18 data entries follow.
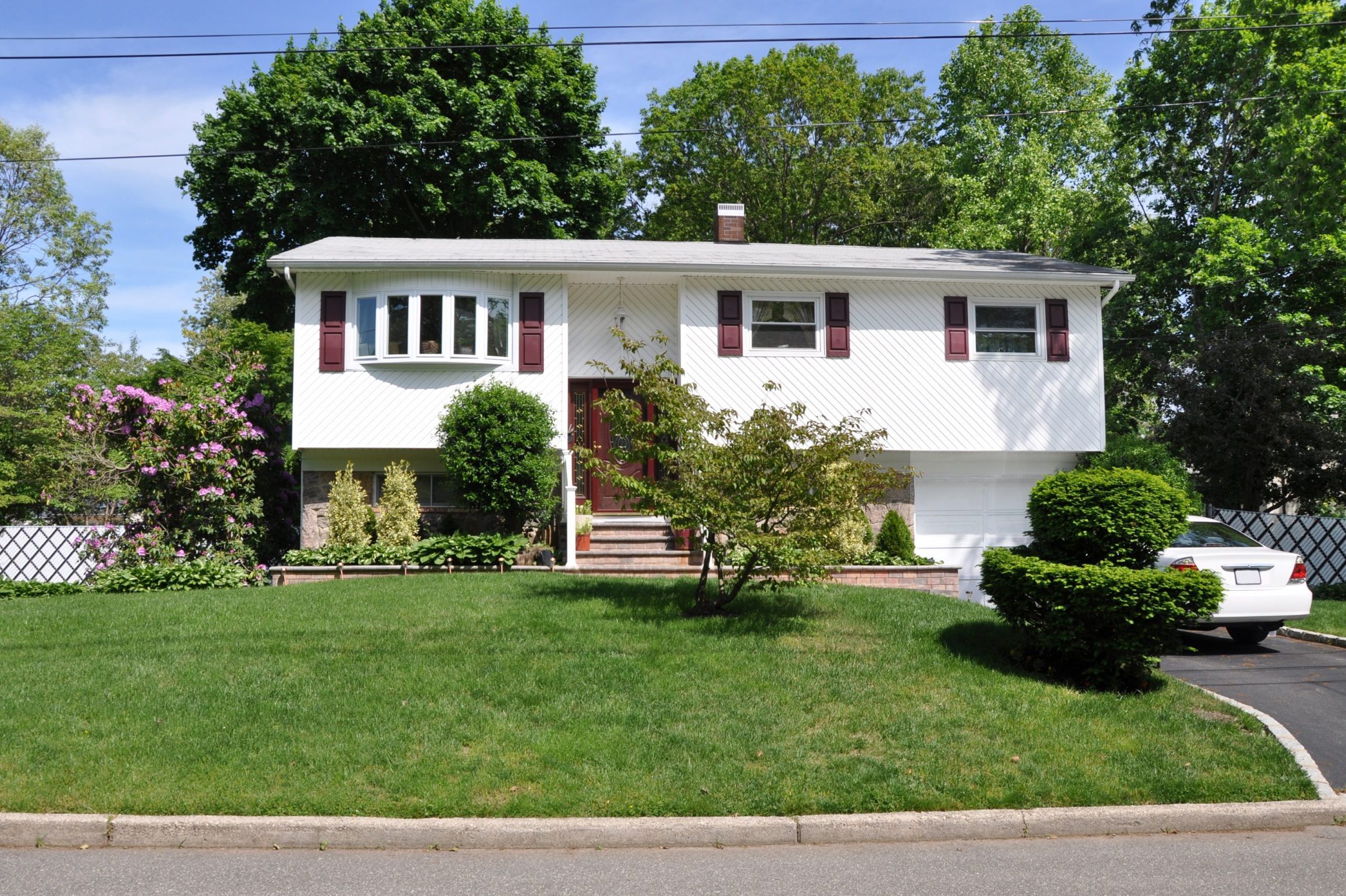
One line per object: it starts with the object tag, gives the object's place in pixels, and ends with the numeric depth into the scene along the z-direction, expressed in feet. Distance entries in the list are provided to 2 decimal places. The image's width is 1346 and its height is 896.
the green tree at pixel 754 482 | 30.83
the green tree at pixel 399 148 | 80.43
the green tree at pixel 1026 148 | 93.15
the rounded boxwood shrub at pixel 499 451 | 48.73
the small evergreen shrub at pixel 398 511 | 48.98
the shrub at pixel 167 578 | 44.47
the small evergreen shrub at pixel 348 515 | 48.78
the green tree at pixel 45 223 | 108.68
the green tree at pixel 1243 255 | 56.90
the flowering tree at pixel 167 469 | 49.73
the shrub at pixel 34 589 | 45.57
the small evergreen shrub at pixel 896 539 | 49.78
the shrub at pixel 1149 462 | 54.03
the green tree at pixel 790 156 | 97.35
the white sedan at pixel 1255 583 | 35.06
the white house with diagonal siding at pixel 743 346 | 51.83
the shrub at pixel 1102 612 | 25.54
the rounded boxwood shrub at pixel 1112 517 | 27.25
